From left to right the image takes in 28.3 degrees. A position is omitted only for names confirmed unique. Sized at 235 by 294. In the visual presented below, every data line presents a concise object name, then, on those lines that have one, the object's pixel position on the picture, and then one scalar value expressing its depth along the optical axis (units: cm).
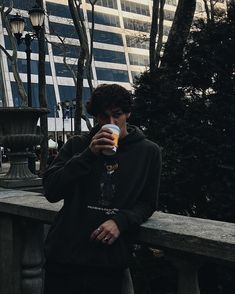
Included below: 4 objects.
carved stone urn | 644
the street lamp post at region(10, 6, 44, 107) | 1304
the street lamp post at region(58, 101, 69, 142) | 3561
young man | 209
